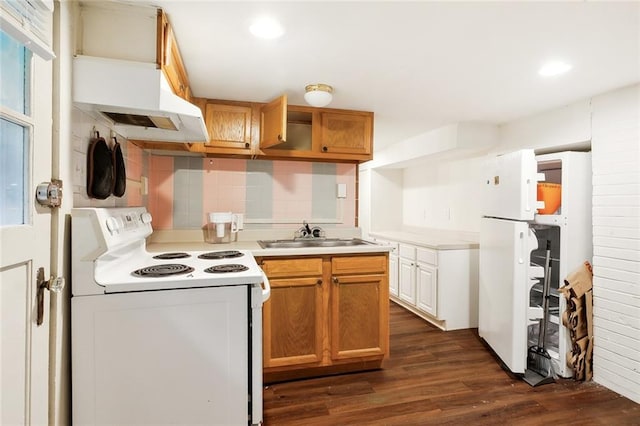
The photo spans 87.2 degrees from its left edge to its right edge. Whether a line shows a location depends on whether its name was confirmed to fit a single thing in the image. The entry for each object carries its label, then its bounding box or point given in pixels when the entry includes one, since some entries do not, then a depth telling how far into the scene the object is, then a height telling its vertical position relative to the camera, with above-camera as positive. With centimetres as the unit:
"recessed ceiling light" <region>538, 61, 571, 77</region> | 191 +84
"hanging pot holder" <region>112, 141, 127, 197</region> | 173 +18
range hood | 134 +48
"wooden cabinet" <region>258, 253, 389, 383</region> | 226 -75
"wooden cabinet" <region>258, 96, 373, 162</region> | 266 +62
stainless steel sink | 265 -28
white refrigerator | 233 -22
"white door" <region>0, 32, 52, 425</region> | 98 -8
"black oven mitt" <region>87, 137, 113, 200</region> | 151 +17
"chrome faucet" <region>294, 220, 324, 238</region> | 288 -20
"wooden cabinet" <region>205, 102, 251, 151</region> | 255 +64
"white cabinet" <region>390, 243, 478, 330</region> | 319 -74
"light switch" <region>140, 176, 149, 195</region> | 240 +16
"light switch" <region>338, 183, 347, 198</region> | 304 +17
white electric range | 130 -54
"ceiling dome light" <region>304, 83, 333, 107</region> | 229 +79
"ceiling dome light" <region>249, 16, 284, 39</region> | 151 +84
